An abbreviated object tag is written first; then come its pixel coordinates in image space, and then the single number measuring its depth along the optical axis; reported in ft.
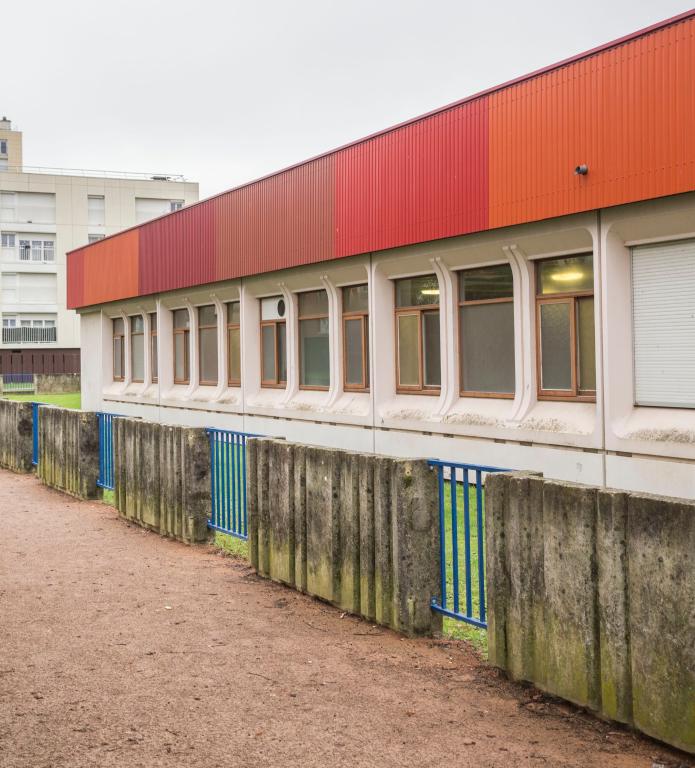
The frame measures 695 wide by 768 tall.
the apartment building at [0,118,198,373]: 237.04
